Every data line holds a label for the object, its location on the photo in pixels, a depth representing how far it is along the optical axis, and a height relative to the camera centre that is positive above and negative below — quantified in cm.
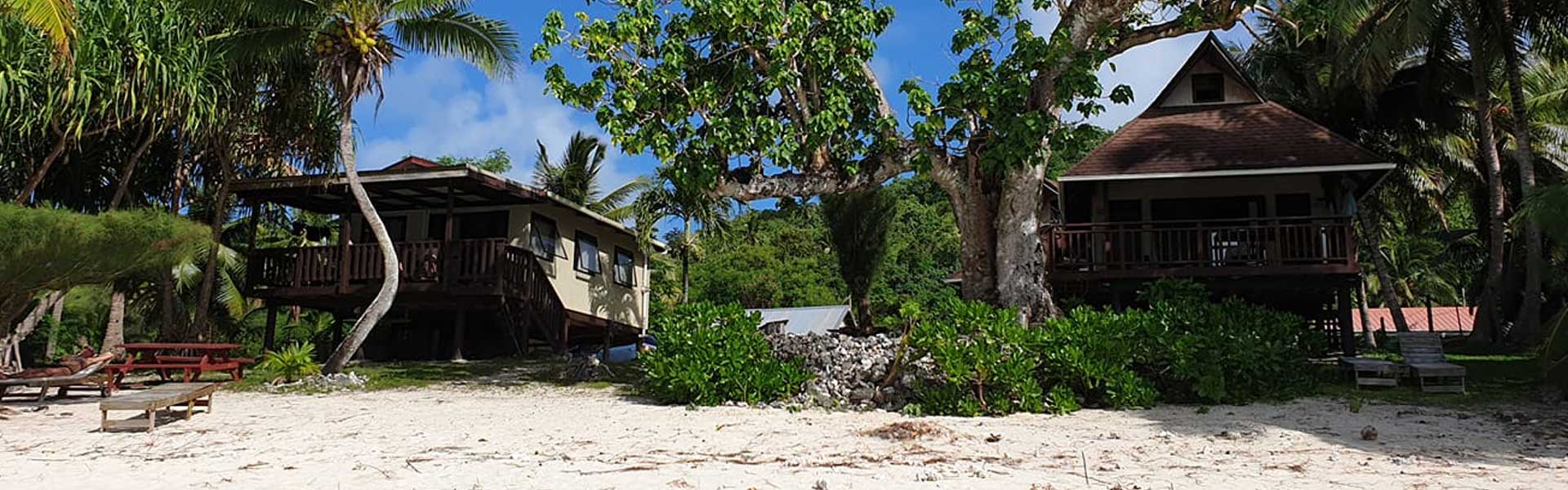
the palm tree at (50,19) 978 +277
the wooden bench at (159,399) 994 -56
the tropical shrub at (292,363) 1564 -34
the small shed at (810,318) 3012 +79
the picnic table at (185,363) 1405 -34
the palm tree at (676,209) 2258 +281
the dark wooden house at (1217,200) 1661 +252
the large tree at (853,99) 1438 +326
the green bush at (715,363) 1268 -20
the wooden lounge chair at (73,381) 1223 -50
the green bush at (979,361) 1193 -13
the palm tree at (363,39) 1603 +448
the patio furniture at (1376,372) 1305 -21
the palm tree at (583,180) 2914 +428
